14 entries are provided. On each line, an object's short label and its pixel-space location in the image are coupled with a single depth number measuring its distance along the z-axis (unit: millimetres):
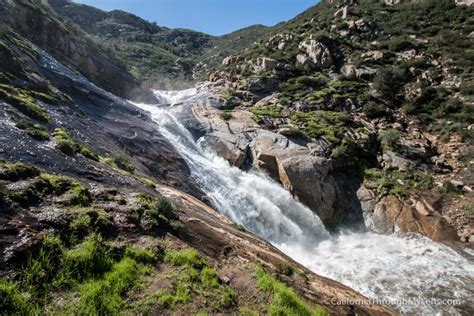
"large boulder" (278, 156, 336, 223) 21625
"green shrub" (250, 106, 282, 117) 30703
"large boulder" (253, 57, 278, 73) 40594
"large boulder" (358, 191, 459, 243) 18750
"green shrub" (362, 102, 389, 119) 31141
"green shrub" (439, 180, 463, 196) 21188
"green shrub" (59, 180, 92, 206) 8891
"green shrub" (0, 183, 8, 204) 7688
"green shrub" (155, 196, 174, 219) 10141
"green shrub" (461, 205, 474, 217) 19294
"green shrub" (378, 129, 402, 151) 26234
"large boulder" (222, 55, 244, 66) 48344
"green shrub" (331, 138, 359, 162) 24953
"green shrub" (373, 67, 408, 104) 33438
